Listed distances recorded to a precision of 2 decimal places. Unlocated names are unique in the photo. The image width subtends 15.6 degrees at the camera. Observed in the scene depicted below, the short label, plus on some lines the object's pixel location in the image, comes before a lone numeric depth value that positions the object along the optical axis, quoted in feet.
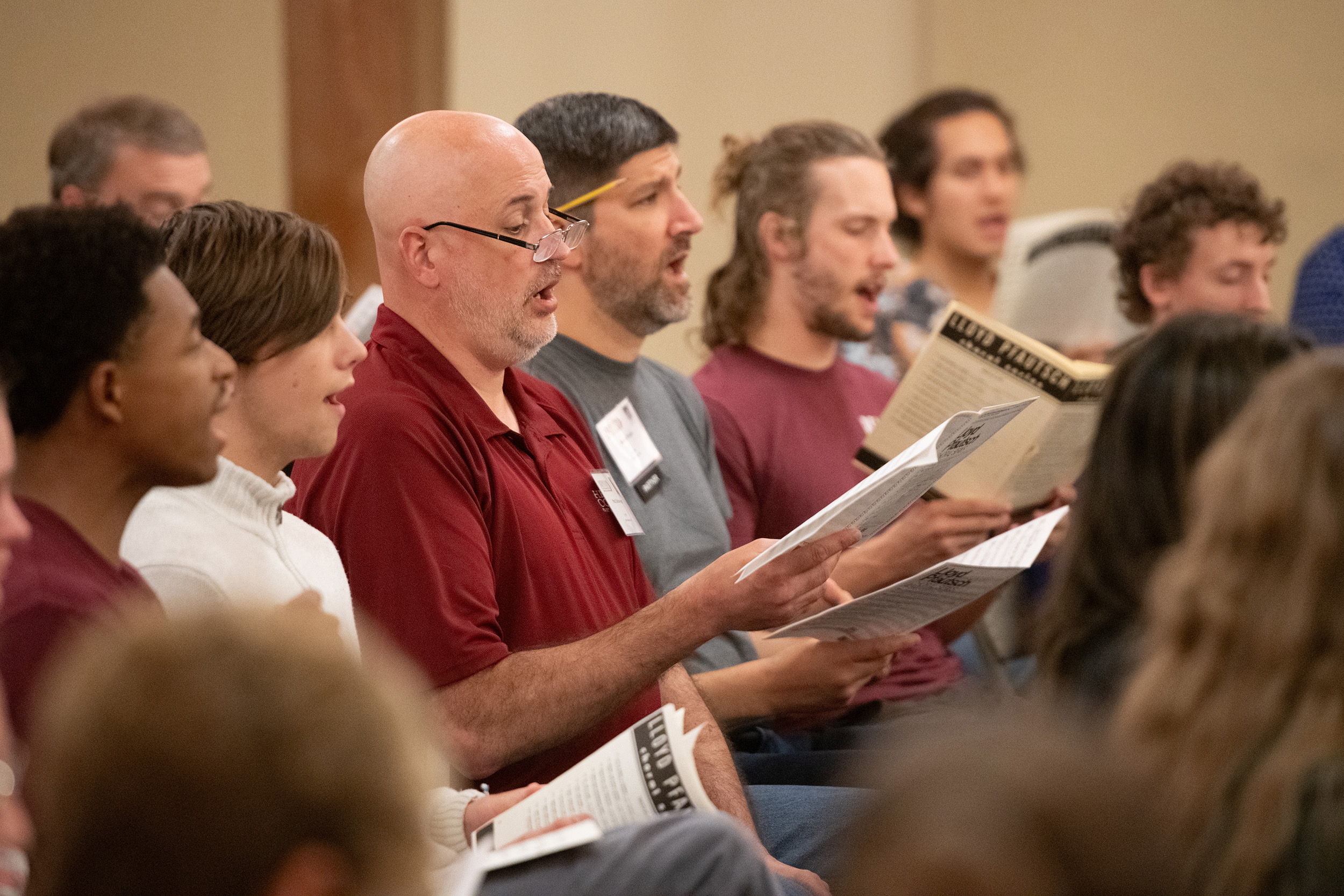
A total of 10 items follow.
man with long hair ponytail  17.84
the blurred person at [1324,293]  18.51
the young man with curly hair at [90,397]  14.98
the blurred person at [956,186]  20.53
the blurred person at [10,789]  12.22
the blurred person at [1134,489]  15.21
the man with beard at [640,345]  17.08
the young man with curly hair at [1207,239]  18.63
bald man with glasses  15.94
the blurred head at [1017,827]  8.69
